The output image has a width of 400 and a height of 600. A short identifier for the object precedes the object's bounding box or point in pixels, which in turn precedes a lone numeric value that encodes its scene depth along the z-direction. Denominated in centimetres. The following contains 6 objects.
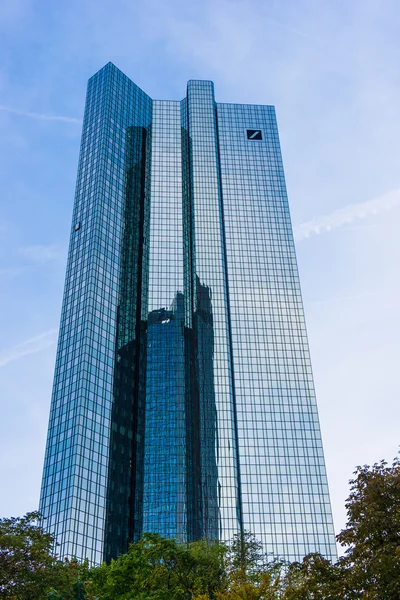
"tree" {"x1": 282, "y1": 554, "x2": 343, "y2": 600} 3376
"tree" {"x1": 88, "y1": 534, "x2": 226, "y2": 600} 4400
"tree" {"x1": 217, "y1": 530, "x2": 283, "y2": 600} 3438
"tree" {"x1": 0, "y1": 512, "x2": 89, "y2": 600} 3834
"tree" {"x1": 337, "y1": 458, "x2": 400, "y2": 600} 3075
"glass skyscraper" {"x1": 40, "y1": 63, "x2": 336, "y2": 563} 11925
